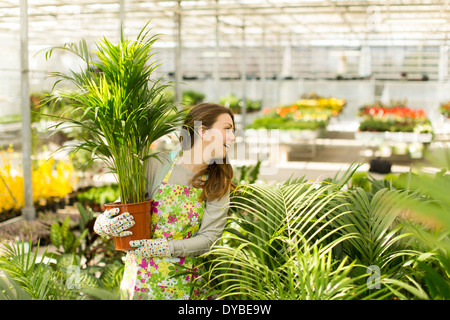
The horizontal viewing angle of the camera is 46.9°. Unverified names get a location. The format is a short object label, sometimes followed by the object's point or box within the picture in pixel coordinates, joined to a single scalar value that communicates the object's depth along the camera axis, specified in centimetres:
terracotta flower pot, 177
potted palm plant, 174
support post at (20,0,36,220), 483
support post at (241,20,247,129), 1120
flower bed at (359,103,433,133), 828
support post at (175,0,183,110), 681
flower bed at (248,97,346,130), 905
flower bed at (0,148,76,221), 473
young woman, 180
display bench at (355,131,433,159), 799
